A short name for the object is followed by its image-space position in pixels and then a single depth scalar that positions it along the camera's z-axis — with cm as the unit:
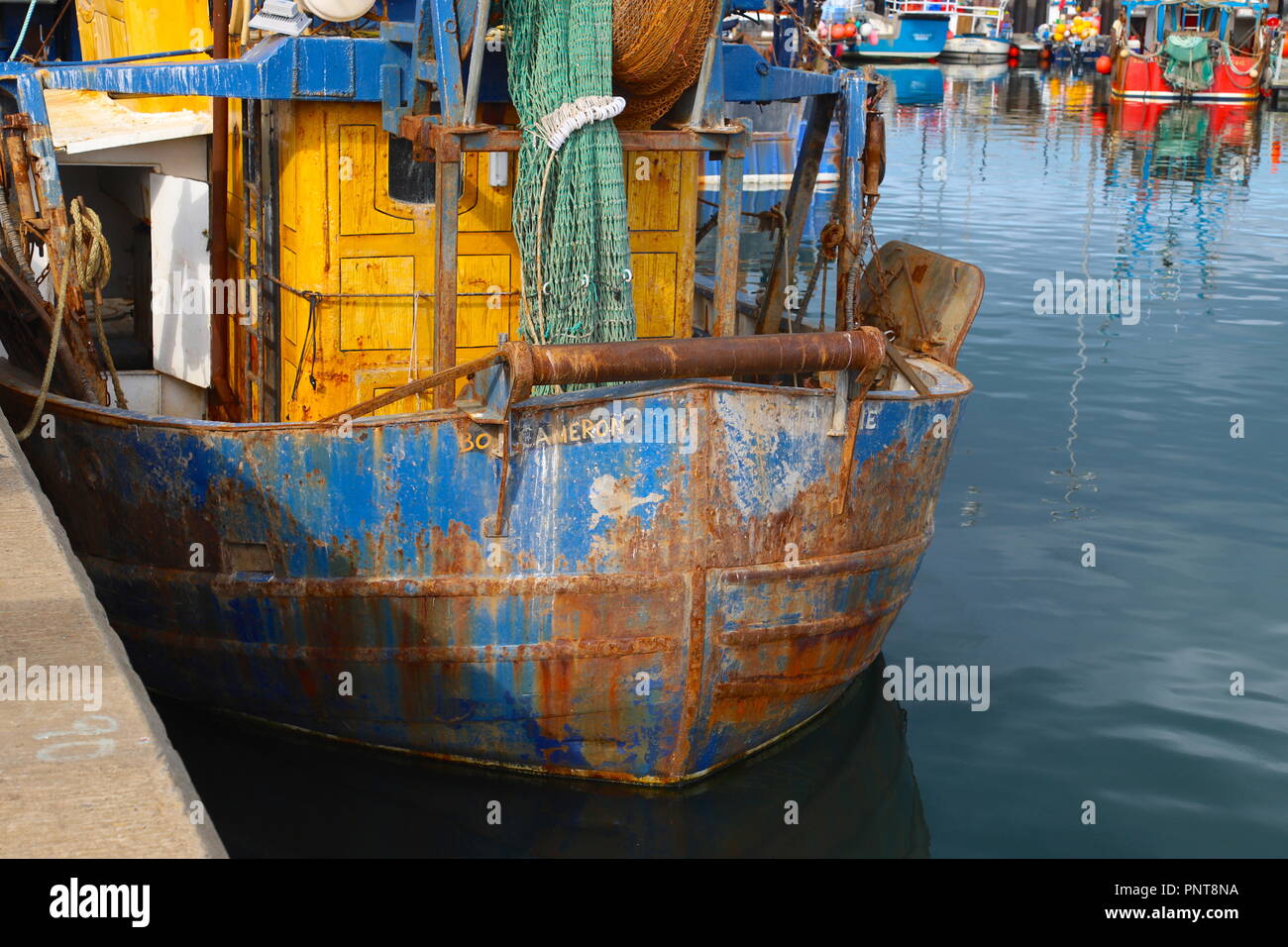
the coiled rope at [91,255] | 734
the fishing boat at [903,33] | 6519
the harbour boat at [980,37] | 6725
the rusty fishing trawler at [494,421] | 642
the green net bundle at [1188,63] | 5100
